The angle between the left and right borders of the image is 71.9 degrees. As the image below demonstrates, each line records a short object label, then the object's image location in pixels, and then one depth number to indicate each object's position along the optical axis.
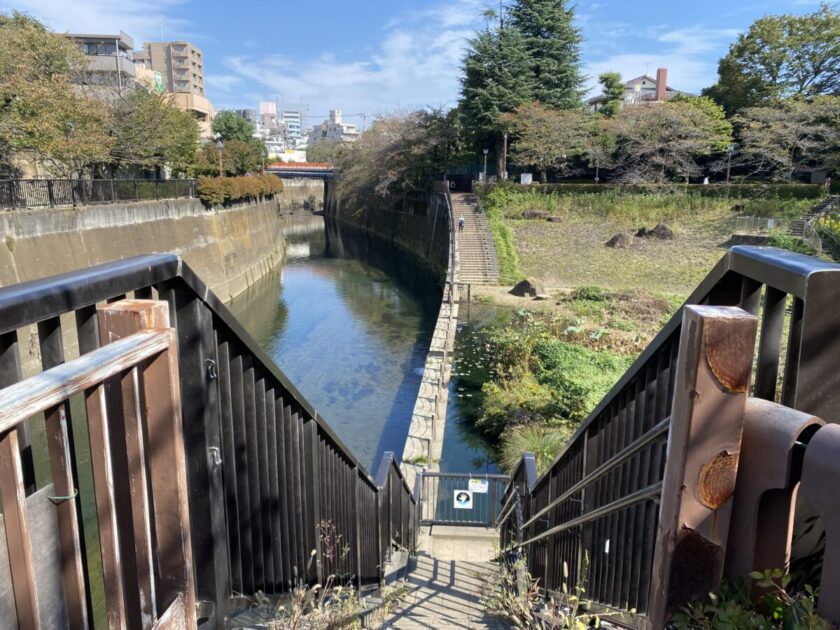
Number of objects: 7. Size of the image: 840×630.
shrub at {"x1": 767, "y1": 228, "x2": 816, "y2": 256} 22.32
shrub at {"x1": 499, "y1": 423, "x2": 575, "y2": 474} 10.30
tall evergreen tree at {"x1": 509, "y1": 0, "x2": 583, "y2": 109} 36.22
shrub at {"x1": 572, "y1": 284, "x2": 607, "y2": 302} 21.02
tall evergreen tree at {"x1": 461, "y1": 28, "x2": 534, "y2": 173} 35.12
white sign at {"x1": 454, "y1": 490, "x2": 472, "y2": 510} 8.98
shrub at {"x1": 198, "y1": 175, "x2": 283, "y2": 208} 28.52
